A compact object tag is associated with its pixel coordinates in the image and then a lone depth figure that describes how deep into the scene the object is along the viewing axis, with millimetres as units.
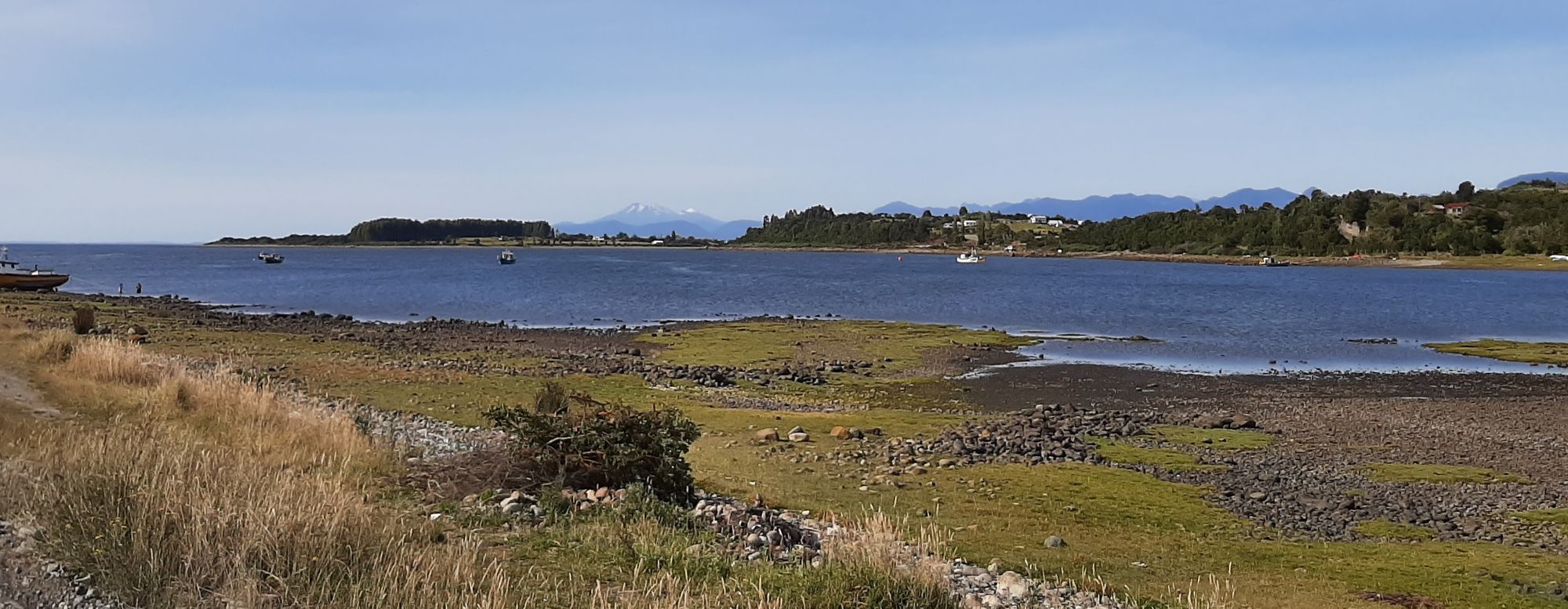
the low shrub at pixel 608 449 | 13461
